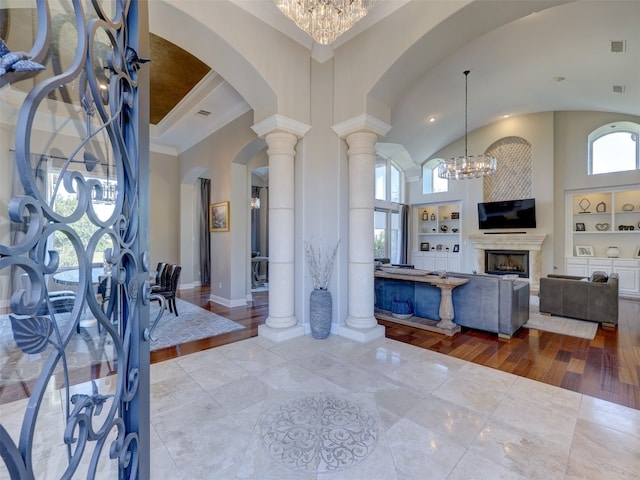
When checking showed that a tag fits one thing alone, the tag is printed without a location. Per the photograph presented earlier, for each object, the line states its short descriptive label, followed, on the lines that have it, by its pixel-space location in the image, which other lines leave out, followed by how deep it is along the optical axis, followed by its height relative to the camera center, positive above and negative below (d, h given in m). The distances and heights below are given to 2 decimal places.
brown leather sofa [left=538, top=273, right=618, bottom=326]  4.39 -0.93
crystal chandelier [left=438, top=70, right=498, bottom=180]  6.64 +1.71
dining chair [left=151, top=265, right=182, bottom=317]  4.75 -0.75
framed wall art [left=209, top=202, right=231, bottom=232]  5.90 +0.49
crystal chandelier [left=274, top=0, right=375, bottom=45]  2.56 +2.02
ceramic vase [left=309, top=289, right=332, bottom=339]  3.82 -0.97
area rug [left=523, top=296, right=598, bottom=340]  4.13 -1.30
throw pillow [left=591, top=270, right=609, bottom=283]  4.66 -0.60
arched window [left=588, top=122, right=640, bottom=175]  7.00 +2.27
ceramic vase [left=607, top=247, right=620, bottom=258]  7.05 -0.29
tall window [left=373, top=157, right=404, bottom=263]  9.76 +1.11
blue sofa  3.89 -0.89
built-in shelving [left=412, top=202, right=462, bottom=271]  9.79 +0.14
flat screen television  8.07 +0.75
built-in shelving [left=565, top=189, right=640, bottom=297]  6.84 +0.15
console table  4.05 -0.91
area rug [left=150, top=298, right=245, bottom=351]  3.86 -1.29
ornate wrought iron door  0.60 +0.04
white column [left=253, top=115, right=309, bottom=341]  3.95 +0.19
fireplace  8.38 -0.65
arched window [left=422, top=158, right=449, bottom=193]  10.19 +2.19
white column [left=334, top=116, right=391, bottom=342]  3.86 +0.20
